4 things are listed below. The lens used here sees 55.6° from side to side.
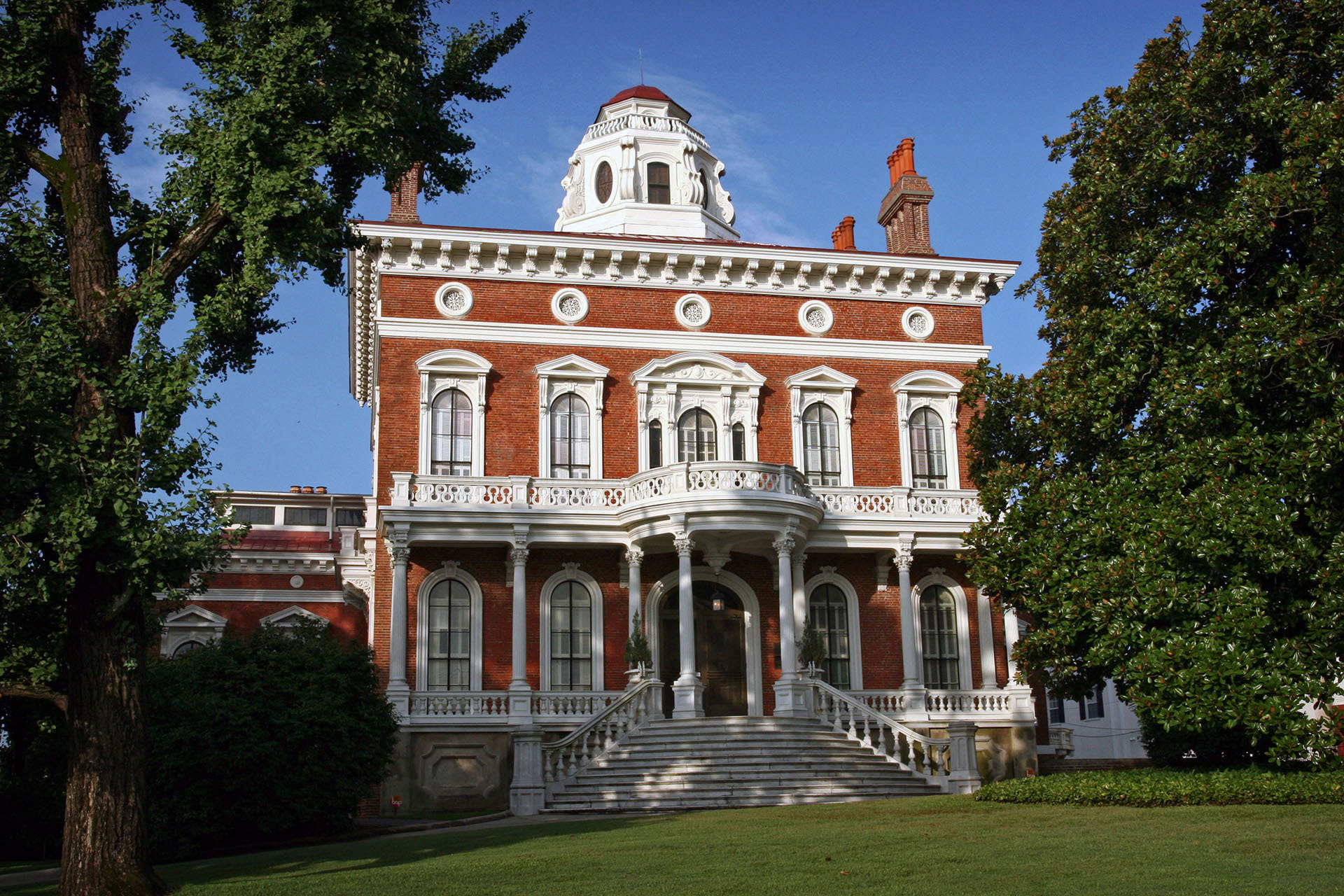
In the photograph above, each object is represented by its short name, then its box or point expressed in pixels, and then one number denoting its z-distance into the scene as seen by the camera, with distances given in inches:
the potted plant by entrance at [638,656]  957.8
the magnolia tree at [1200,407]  608.7
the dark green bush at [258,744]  686.5
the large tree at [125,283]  452.8
